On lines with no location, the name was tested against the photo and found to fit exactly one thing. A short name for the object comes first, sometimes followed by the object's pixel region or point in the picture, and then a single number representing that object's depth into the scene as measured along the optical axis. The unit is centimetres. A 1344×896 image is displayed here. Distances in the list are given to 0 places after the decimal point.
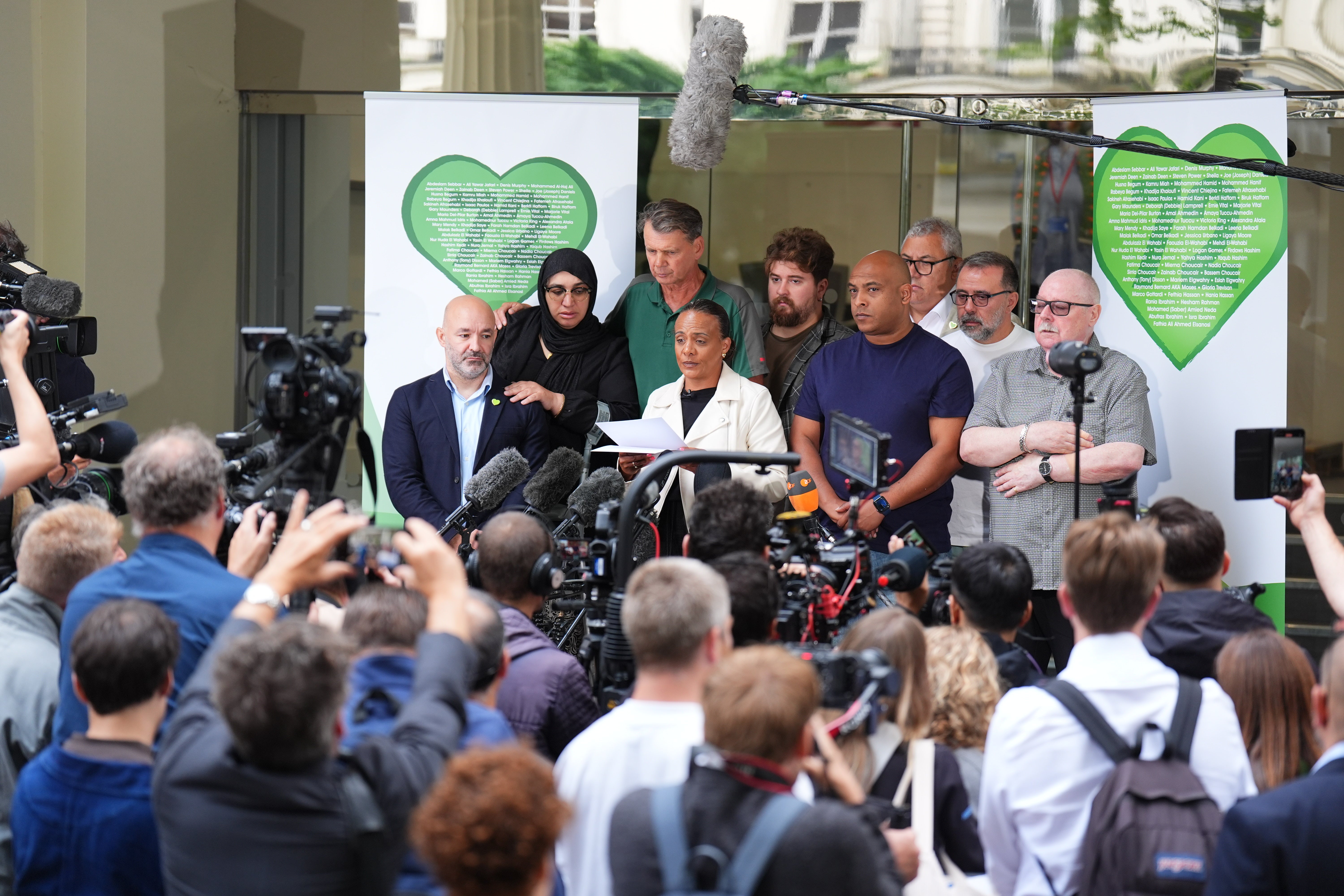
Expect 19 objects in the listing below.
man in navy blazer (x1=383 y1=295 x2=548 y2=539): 1017
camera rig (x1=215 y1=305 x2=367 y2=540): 572
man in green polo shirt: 1080
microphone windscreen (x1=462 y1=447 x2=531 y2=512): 894
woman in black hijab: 1066
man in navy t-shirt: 1009
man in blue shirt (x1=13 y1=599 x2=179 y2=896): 468
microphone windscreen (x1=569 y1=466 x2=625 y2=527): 895
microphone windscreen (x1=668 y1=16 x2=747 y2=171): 983
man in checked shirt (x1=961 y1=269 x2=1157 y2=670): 958
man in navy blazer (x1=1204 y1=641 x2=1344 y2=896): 430
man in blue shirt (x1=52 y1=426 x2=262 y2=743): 523
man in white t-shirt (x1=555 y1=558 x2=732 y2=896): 466
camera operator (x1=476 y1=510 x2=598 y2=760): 595
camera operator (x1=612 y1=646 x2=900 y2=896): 376
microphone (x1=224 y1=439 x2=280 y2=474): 595
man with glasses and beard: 1071
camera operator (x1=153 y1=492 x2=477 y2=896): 394
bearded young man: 1115
